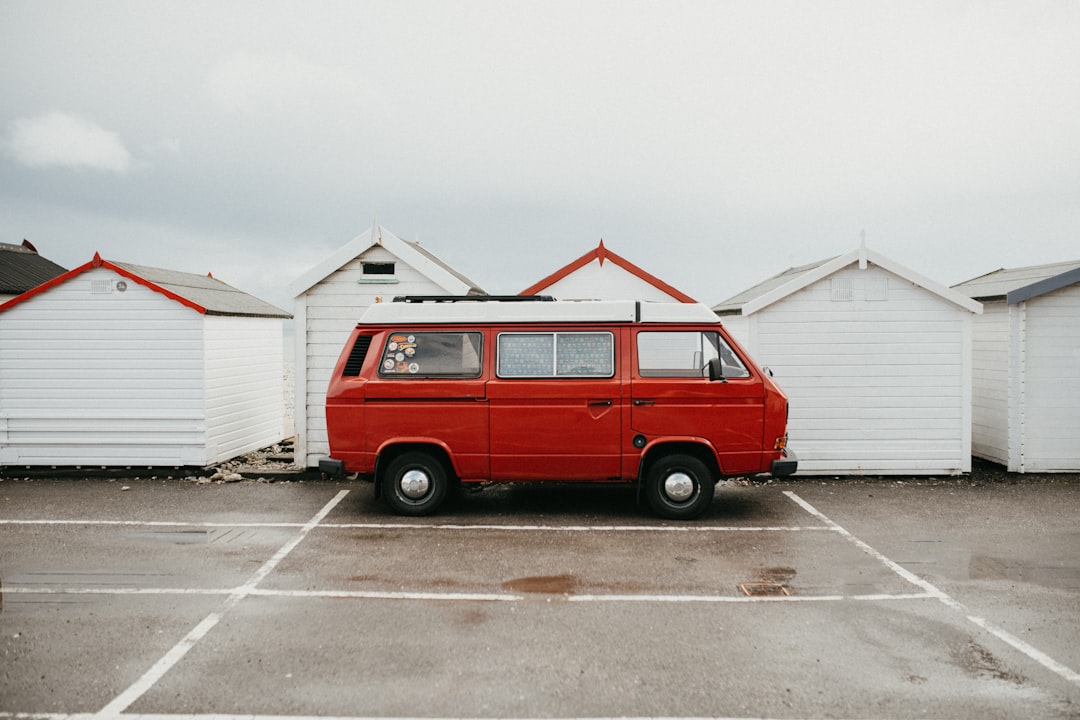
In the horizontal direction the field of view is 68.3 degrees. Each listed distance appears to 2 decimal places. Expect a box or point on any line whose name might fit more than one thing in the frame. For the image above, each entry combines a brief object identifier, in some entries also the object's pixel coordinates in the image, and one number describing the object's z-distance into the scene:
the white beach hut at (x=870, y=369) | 11.39
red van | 8.62
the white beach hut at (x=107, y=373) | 11.69
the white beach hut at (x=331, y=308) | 11.80
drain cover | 6.34
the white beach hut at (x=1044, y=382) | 11.62
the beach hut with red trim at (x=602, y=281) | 12.36
